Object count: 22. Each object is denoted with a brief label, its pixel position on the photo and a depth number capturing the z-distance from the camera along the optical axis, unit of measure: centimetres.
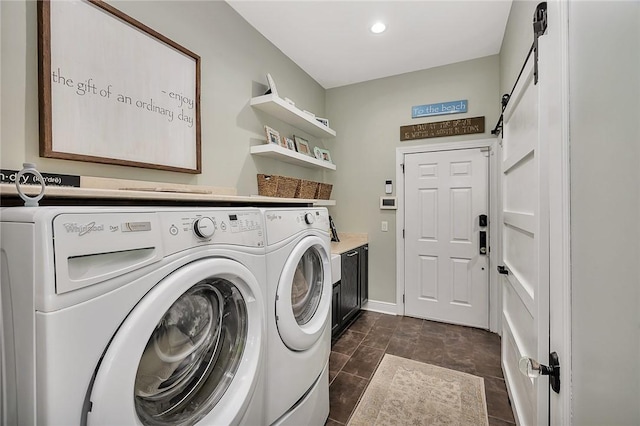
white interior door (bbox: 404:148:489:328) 281
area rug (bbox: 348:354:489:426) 160
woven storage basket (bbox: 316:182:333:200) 288
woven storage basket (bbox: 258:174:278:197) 225
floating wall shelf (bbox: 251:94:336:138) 225
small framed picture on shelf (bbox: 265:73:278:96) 228
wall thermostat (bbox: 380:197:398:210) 316
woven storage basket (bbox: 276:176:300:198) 228
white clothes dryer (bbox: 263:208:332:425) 109
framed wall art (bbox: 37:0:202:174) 116
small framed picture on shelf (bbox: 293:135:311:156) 286
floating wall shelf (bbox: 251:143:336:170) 227
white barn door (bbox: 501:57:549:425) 96
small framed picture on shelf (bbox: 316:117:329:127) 313
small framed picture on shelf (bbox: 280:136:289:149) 255
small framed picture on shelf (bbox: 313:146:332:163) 315
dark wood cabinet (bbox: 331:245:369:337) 251
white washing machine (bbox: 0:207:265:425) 51
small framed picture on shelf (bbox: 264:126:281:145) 236
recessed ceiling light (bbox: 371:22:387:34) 227
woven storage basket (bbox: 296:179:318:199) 252
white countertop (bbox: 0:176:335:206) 77
